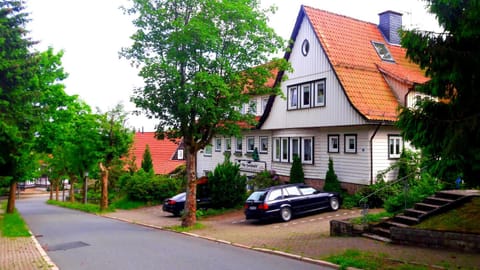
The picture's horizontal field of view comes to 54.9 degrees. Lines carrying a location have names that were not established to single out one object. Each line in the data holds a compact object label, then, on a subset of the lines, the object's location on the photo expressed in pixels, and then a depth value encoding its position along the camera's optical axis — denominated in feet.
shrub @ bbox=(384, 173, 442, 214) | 50.88
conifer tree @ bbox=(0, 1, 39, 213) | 53.36
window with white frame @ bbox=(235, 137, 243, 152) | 107.86
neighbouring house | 157.17
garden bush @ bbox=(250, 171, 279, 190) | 88.53
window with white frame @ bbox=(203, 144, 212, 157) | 120.62
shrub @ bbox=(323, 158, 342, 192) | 74.54
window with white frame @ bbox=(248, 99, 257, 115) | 68.50
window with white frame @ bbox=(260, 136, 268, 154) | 97.81
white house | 71.97
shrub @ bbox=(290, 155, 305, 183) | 82.12
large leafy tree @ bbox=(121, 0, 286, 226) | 59.52
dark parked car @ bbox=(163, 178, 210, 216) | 83.41
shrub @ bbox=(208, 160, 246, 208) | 83.66
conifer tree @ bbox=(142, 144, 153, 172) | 135.54
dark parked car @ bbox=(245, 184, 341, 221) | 62.13
